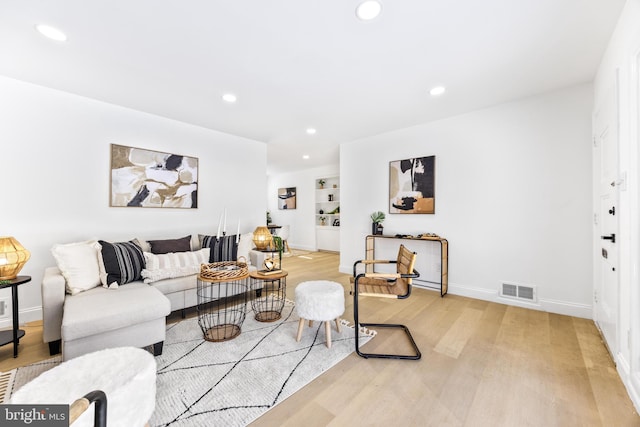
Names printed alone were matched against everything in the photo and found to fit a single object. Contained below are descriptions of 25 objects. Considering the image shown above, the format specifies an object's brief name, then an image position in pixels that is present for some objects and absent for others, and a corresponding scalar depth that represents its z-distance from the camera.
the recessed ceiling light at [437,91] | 2.78
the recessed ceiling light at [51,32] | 1.86
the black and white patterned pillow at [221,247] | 3.22
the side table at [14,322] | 2.02
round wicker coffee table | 2.33
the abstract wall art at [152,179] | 3.21
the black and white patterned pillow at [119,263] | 2.46
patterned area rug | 1.48
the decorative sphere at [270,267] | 2.71
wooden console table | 3.50
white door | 1.89
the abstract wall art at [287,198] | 8.00
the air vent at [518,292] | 3.01
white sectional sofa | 1.82
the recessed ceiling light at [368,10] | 1.64
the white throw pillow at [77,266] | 2.24
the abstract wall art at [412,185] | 3.78
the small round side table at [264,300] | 2.63
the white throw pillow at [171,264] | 2.67
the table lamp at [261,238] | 3.30
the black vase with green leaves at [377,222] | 4.19
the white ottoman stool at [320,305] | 2.15
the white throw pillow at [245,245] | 3.44
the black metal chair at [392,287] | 2.04
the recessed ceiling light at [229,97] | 2.92
